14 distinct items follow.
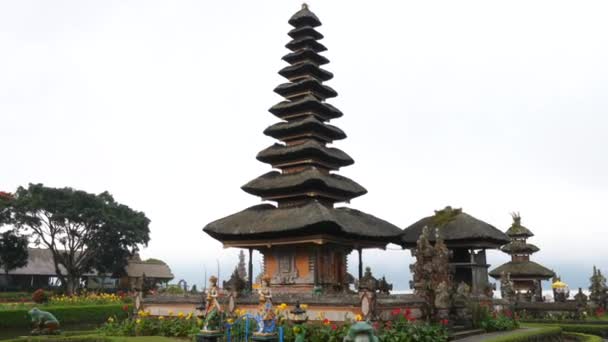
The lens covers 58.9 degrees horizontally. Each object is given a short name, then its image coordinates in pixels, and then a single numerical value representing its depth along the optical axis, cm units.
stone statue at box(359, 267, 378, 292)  1844
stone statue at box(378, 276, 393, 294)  2783
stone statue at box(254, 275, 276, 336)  1458
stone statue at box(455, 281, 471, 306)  2258
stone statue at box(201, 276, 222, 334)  1641
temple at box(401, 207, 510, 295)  2950
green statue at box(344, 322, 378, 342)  847
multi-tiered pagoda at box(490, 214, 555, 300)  4316
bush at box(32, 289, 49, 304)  3681
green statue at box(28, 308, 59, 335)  2403
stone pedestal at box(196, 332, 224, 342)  1620
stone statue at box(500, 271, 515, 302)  3039
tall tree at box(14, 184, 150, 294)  4928
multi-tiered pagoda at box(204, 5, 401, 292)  2697
